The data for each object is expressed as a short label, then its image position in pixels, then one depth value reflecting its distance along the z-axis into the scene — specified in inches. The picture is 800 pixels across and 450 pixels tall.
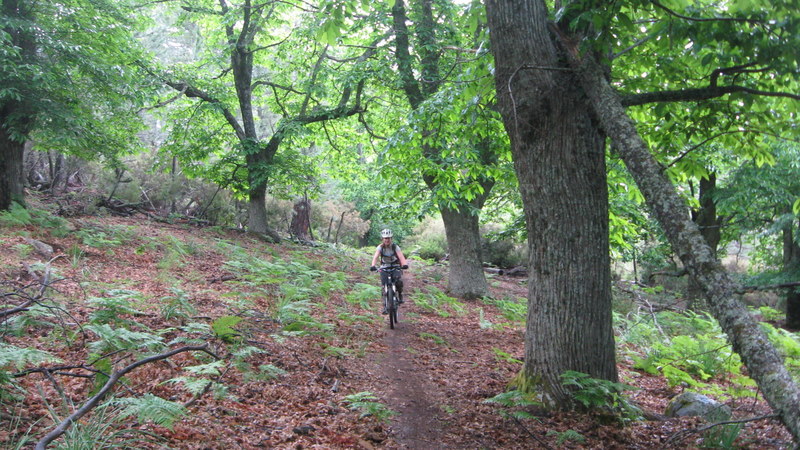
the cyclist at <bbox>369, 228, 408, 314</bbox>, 388.3
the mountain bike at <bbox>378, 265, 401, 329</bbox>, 359.3
